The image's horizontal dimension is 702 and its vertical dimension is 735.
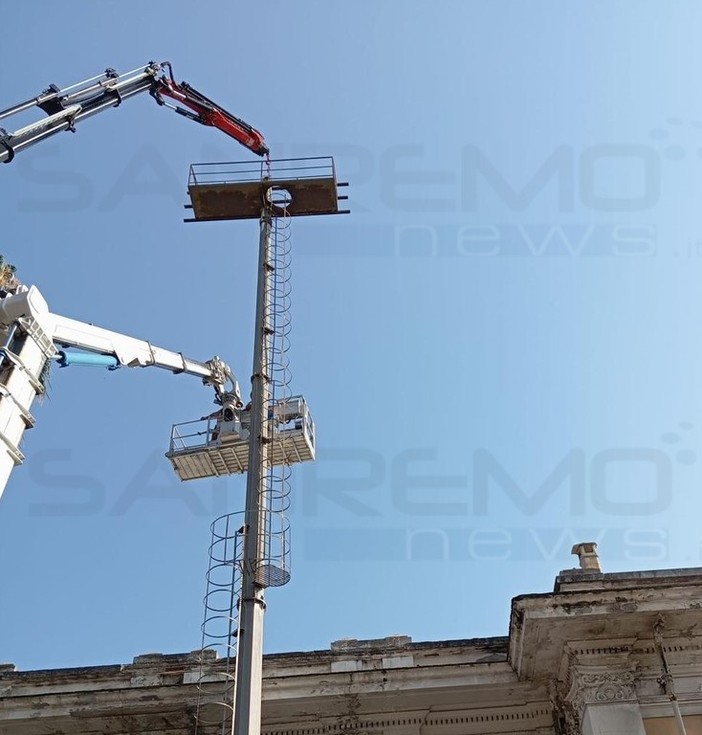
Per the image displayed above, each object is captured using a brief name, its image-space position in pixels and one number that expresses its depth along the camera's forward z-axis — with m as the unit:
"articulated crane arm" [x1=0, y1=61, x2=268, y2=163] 14.62
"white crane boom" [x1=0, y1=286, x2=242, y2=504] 11.85
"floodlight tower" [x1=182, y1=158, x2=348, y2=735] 9.61
